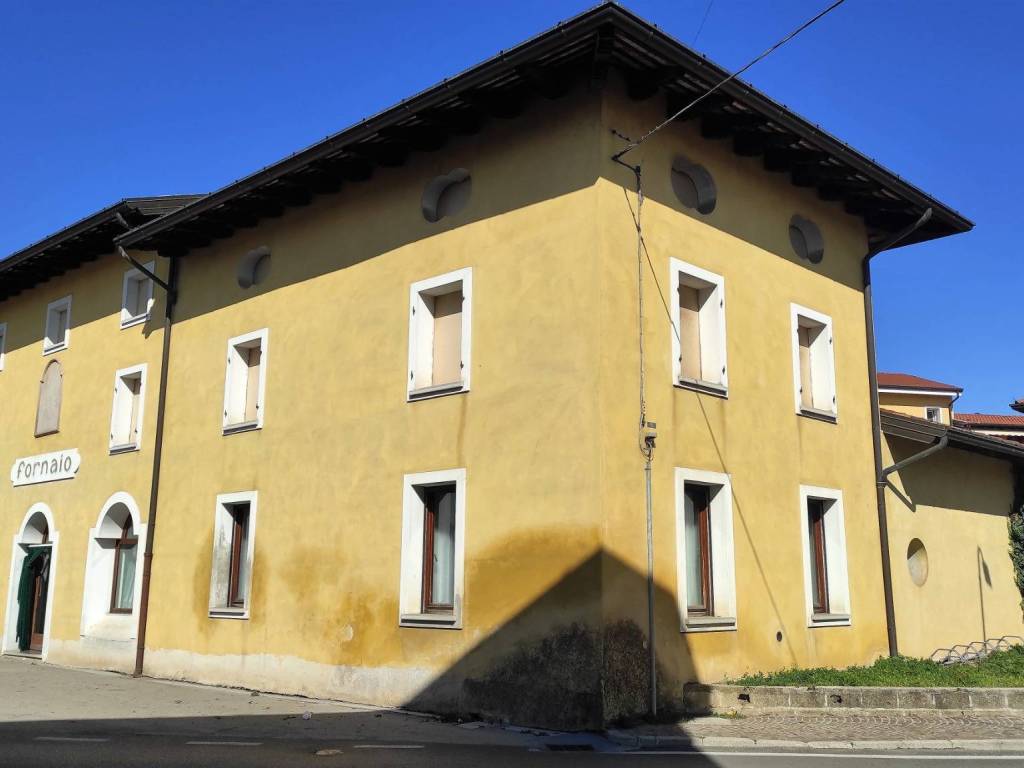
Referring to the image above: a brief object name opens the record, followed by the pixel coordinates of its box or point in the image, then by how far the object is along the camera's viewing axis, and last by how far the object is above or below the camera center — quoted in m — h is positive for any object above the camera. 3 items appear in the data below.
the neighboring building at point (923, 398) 37.25 +8.11
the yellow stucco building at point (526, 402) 10.84 +2.70
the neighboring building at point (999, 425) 41.50 +8.00
